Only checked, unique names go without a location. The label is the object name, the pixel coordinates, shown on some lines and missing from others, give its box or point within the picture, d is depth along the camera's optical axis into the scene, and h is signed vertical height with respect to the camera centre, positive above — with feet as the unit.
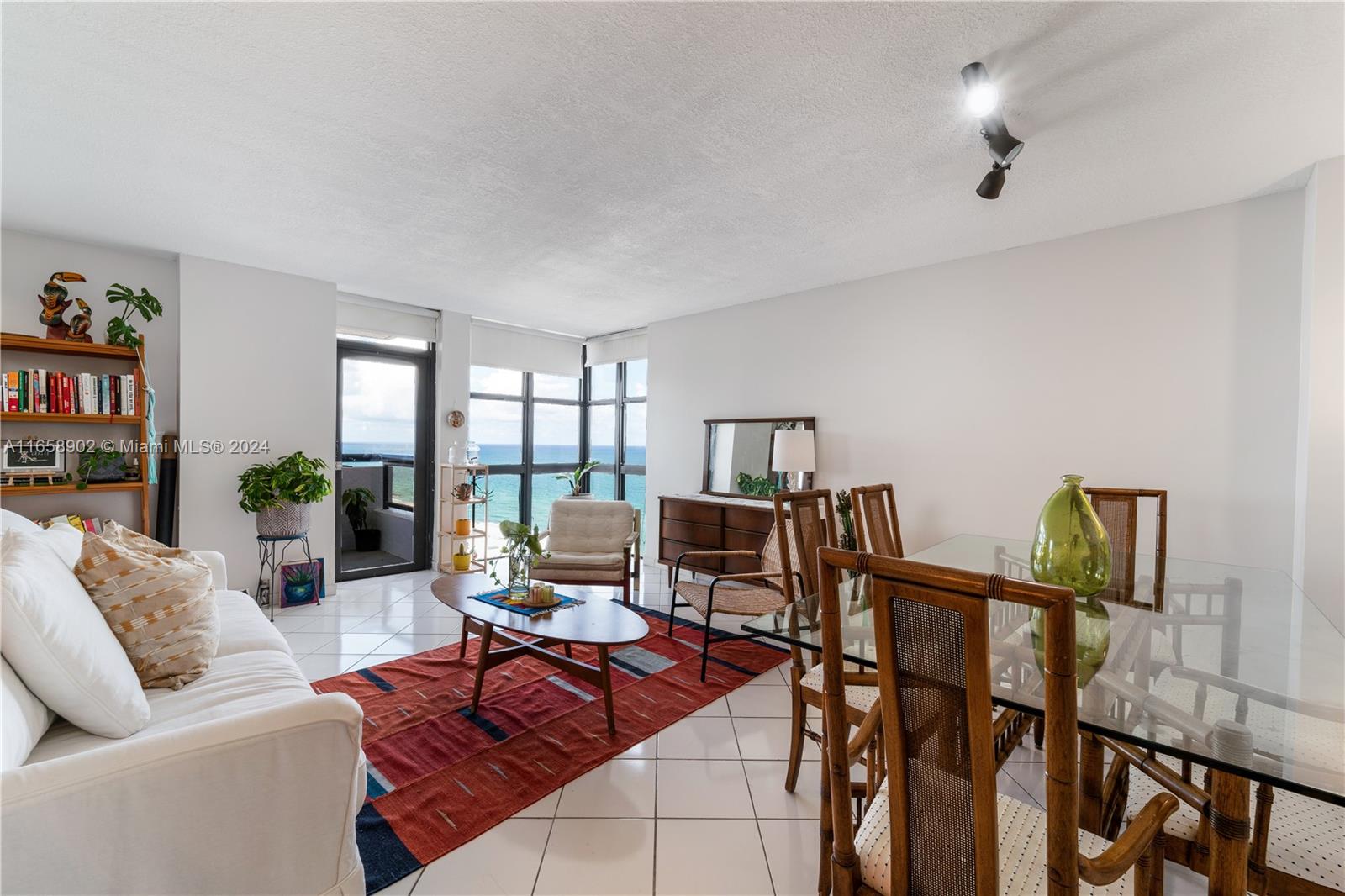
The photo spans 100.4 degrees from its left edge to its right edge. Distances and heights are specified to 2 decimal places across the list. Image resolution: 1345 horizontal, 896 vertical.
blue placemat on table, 9.02 -2.83
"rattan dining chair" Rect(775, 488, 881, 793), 6.13 -2.67
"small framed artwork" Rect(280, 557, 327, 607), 14.19 -3.93
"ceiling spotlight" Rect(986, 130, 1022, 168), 6.59 +3.56
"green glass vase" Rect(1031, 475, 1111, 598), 5.74 -1.01
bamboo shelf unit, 17.81 -2.44
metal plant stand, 14.02 -3.48
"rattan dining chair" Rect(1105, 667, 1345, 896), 3.84 -2.85
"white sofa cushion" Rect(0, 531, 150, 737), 4.20 -1.77
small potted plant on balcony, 17.25 -2.57
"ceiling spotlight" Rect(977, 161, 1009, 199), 7.06 +3.35
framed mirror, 15.65 -0.58
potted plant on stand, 13.21 -1.53
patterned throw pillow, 5.66 -1.91
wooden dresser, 14.67 -2.50
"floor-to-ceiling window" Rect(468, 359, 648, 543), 20.47 +0.14
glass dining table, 3.42 -1.82
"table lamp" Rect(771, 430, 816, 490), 13.88 -0.30
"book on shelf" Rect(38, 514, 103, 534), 10.45 -1.93
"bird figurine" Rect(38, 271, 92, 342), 11.18 +2.41
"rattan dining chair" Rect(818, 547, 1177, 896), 2.87 -1.77
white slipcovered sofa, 3.36 -2.57
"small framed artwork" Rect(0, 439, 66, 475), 10.90 -0.66
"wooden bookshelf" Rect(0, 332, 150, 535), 10.59 +0.17
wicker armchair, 10.23 -3.13
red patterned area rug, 6.30 -4.39
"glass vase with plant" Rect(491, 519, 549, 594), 9.59 -2.03
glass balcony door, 16.81 -0.81
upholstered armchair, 14.08 -2.58
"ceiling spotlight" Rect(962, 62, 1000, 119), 5.90 +3.83
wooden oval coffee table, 8.04 -2.88
